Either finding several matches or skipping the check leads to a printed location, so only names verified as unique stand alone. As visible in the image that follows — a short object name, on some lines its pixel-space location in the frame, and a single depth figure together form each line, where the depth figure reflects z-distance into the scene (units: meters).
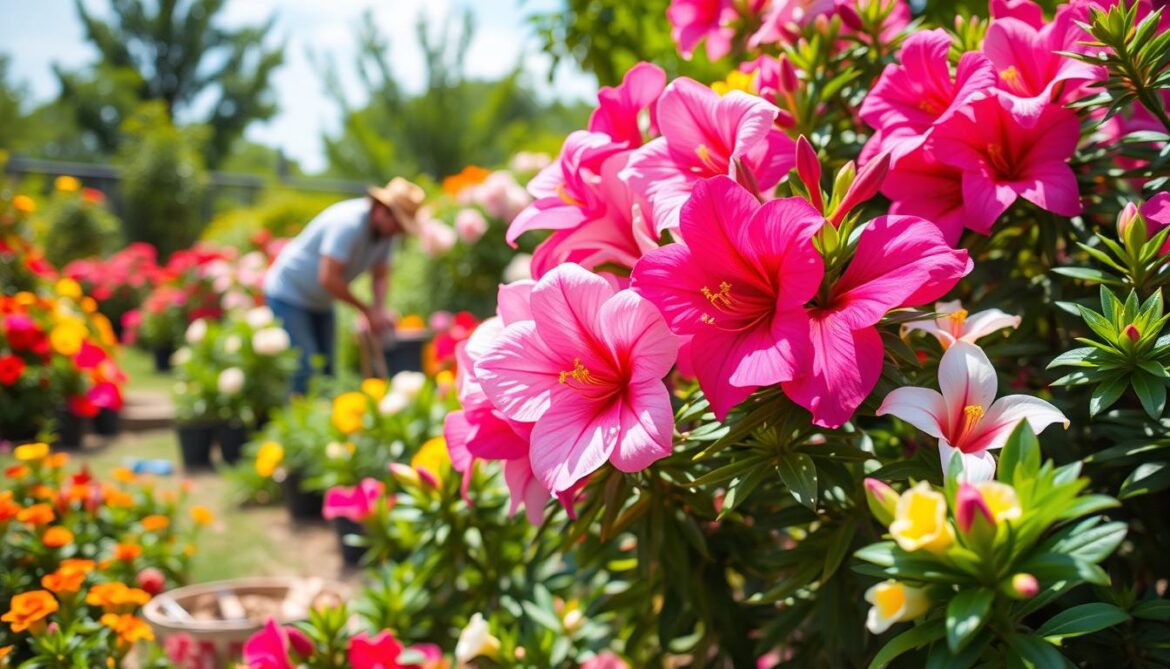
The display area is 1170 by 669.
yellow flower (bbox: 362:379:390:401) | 3.43
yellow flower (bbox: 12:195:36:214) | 5.46
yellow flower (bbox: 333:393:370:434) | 3.49
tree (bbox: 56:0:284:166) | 26.44
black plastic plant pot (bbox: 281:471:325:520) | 4.41
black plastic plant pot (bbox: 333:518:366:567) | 3.87
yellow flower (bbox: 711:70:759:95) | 1.36
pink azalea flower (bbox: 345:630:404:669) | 1.64
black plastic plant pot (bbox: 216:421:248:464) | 5.39
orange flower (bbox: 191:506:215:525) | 2.81
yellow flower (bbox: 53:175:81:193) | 6.56
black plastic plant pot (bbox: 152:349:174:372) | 8.34
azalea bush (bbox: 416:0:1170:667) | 0.86
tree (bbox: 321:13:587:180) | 23.94
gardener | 4.93
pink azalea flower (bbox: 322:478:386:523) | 2.39
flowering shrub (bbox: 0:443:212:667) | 1.69
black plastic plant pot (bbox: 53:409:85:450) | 5.47
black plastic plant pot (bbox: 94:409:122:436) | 5.89
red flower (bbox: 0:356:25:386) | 4.02
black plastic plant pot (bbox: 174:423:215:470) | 5.32
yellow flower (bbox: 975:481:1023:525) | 0.76
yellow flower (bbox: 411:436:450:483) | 1.93
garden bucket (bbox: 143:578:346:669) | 2.14
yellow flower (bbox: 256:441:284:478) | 4.10
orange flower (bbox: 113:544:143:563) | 2.24
